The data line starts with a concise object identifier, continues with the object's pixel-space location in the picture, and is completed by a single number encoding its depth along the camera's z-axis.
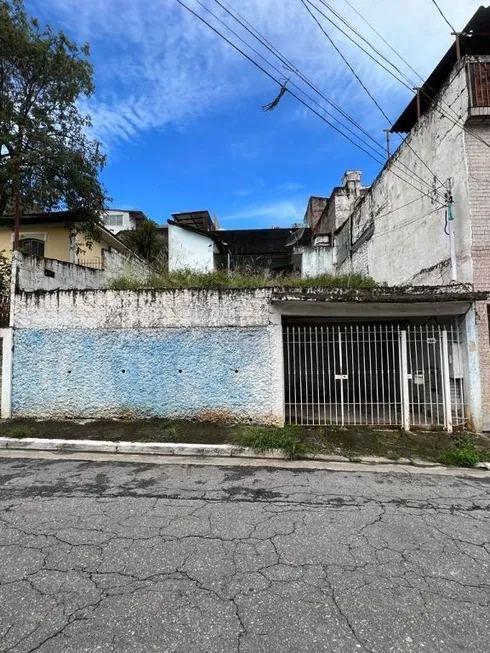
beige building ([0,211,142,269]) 17.50
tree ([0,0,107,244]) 14.90
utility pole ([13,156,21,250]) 14.72
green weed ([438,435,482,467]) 6.13
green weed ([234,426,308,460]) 6.53
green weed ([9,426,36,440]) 7.21
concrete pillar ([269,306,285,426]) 7.83
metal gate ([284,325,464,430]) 8.03
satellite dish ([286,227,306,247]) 24.73
